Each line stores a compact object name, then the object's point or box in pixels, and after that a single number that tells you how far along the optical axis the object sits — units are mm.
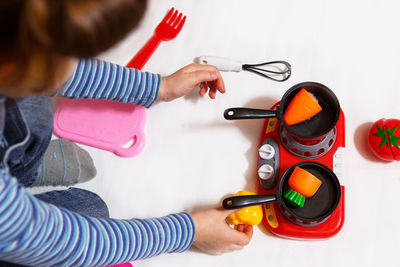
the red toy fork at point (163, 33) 748
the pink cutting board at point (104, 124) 705
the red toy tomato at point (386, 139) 618
